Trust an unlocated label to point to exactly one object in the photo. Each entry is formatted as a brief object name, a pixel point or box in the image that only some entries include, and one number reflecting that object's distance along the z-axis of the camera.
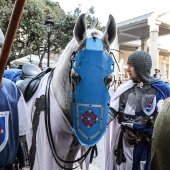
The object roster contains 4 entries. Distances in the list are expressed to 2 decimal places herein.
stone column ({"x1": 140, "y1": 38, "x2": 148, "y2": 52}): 19.62
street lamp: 12.59
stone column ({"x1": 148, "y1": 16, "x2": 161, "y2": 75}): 14.86
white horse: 2.65
